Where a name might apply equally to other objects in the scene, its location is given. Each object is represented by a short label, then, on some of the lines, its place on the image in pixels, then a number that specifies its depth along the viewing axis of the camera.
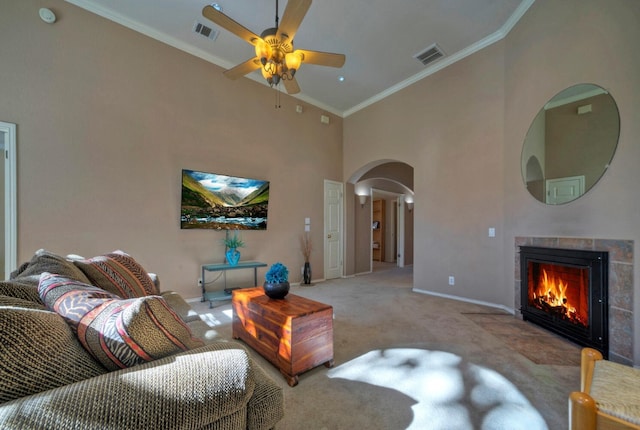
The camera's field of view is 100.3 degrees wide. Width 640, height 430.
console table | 3.73
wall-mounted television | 3.85
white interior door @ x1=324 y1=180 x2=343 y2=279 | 5.68
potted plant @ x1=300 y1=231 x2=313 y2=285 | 5.15
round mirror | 2.36
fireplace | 2.27
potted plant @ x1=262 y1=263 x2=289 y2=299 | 2.29
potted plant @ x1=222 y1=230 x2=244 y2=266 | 4.05
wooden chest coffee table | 1.90
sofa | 0.65
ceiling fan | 2.09
